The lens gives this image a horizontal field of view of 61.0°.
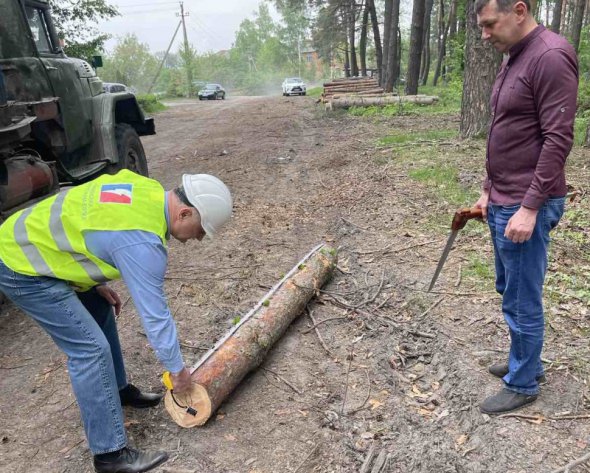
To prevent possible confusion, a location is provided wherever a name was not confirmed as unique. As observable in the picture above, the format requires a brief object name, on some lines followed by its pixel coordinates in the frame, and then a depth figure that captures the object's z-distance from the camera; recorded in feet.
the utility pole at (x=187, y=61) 163.32
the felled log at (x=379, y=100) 56.54
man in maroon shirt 7.36
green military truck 16.17
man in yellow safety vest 7.40
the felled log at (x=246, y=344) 9.46
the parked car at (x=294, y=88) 112.33
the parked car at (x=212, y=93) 122.72
